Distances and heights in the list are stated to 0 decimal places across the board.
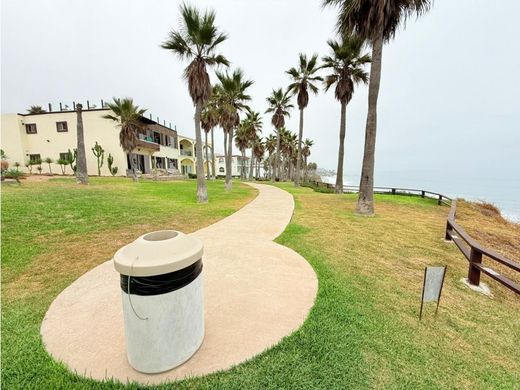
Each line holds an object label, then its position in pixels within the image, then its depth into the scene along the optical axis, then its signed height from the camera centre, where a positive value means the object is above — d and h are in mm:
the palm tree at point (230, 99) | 19016 +5503
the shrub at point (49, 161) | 24167 -287
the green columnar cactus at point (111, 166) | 26688 -701
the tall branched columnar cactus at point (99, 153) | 25703 +711
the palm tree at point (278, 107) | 31672 +7813
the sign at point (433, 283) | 2842 -1403
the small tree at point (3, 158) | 16250 -221
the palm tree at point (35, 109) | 34550 +7200
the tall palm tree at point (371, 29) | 9289 +5713
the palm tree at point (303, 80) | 24562 +9143
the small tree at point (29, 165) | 24427 -787
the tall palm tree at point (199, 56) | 11516 +5641
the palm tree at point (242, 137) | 37250 +4374
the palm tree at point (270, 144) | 54031 +4674
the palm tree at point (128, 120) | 23062 +3956
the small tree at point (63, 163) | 24156 -453
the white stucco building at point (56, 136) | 25719 +2456
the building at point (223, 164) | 67188 -392
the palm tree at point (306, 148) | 58581 +4247
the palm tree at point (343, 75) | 18223 +7499
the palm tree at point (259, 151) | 53456 +3127
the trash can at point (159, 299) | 1977 -1207
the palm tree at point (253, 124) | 35781 +6111
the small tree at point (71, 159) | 24359 -22
